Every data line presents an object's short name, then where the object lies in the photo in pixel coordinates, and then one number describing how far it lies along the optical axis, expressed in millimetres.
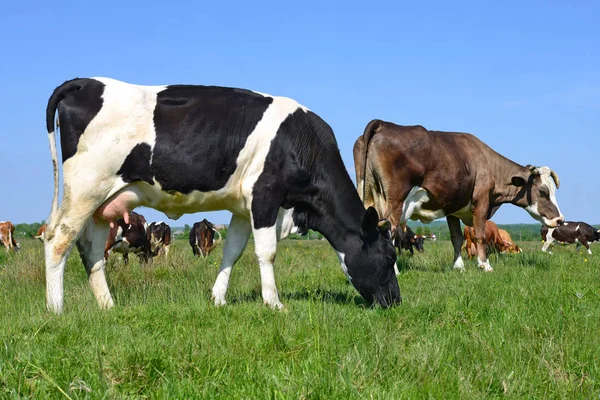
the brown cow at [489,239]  18922
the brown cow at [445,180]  12023
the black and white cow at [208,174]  7230
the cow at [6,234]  34938
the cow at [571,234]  31453
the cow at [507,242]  24316
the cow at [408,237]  24175
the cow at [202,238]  22814
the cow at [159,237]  22453
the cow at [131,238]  18028
